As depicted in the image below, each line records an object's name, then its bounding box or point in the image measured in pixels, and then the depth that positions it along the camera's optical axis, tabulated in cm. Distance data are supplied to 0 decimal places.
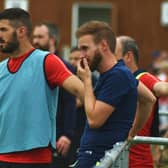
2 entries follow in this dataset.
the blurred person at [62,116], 1538
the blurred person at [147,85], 1230
